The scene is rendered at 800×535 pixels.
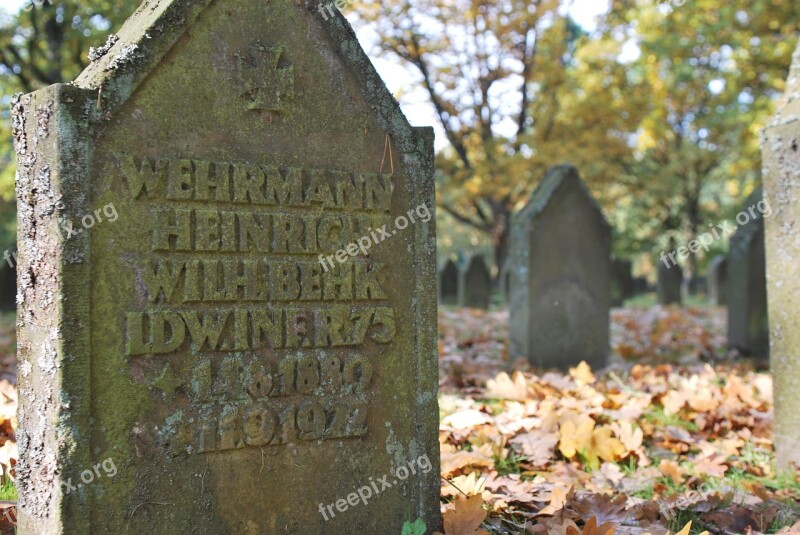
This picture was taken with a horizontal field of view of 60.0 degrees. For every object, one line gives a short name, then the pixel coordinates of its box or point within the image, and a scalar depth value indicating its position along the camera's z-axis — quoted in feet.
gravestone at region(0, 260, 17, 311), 41.65
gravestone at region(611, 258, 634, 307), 56.29
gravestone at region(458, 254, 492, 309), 49.80
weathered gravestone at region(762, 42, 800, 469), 12.51
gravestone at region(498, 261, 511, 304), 52.27
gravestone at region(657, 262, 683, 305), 54.65
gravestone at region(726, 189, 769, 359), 25.62
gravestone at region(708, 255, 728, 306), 55.77
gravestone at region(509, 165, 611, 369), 22.36
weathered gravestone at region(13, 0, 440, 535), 7.39
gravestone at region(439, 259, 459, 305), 52.32
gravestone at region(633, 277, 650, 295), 87.06
